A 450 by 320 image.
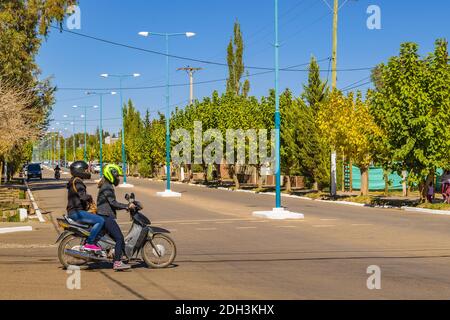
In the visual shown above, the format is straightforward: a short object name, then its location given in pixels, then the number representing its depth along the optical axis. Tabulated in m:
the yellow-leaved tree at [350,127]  34.75
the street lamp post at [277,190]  24.58
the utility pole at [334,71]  39.00
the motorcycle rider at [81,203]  11.48
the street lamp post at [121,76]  58.60
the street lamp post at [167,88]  41.53
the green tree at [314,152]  44.22
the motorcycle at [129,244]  11.61
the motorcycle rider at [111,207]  11.45
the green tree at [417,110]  28.33
